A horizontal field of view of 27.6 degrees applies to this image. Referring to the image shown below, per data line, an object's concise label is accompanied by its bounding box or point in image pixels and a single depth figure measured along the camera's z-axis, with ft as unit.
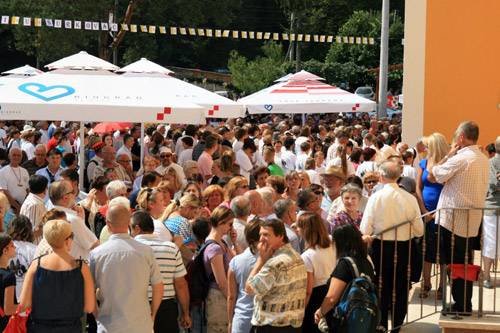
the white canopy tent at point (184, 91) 49.47
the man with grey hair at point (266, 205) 34.14
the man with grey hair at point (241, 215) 32.30
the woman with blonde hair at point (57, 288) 26.23
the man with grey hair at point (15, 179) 45.83
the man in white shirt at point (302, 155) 56.98
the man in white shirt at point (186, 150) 58.34
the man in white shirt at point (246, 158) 54.70
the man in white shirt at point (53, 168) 45.46
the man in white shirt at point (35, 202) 35.40
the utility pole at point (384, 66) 114.54
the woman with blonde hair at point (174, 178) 42.95
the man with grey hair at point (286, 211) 32.81
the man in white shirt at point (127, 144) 58.46
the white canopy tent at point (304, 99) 72.48
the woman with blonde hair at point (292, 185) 40.93
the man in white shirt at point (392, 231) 33.71
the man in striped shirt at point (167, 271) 28.58
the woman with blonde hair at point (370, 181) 42.38
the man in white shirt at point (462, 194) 33.60
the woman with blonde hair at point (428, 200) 36.04
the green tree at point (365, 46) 193.47
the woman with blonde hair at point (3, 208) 33.68
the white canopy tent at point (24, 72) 83.69
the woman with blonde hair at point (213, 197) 37.35
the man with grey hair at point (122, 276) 27.20
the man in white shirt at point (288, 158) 59.62
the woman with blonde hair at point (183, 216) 32.55
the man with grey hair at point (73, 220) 31.24
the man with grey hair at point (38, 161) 49.75
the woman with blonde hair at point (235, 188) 37.32
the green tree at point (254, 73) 192.85
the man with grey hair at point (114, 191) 36.40
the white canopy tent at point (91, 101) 42.96
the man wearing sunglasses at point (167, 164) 47.98
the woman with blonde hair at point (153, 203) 32.68
